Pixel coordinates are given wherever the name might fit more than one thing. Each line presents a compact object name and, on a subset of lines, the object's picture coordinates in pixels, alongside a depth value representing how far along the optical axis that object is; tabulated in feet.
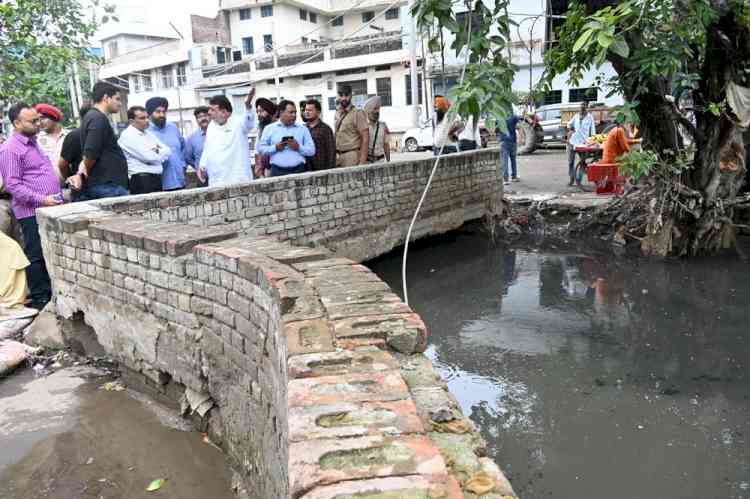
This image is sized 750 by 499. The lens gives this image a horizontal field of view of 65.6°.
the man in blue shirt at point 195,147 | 24.38
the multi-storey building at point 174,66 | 106.63
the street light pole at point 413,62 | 62.31
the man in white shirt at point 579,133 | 36.91
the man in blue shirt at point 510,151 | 38.97
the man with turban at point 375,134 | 28.81
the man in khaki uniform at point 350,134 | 26.73
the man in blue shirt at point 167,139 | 21.62
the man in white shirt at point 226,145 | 21.26
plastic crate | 32.27
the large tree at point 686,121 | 22.02
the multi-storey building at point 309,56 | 88.43
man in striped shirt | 17.69
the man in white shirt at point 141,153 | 19.38
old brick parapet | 5.36
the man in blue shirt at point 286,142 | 23.39
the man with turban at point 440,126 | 31.83
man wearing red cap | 20.75
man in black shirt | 17.63
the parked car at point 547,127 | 56.75
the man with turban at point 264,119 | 26.22
